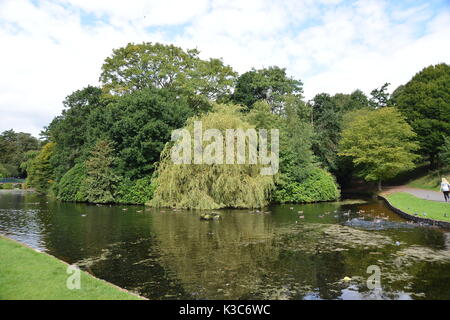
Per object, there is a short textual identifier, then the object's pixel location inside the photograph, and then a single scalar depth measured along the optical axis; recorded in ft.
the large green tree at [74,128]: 138.62
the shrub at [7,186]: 217.97
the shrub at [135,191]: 109.29
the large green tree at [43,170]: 162.91
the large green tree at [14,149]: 260.01
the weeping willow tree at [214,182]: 91.25
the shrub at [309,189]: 111.24
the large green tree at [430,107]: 137.59
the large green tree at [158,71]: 146.82
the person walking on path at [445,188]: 74.76
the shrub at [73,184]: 121.70
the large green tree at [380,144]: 123.95
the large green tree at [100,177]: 114.01
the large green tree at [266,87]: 155.63
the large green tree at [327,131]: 143.23
